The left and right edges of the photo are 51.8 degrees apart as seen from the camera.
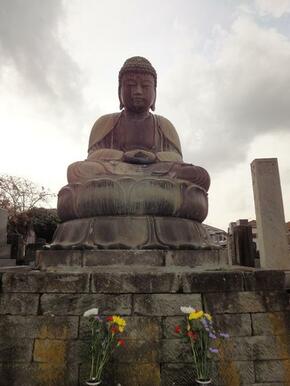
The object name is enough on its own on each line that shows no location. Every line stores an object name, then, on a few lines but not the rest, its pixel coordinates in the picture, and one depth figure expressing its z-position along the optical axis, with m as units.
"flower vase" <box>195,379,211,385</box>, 2.46
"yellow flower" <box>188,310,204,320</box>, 2.51
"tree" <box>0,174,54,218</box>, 20.84
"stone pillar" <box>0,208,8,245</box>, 8.59
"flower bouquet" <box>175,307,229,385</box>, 2.54
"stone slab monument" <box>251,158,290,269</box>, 7.60
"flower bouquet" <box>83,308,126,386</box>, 2.52
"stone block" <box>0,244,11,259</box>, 8.57
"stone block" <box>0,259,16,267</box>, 8.01
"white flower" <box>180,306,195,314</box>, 2.58
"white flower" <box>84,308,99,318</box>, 2.53
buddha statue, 3.88
